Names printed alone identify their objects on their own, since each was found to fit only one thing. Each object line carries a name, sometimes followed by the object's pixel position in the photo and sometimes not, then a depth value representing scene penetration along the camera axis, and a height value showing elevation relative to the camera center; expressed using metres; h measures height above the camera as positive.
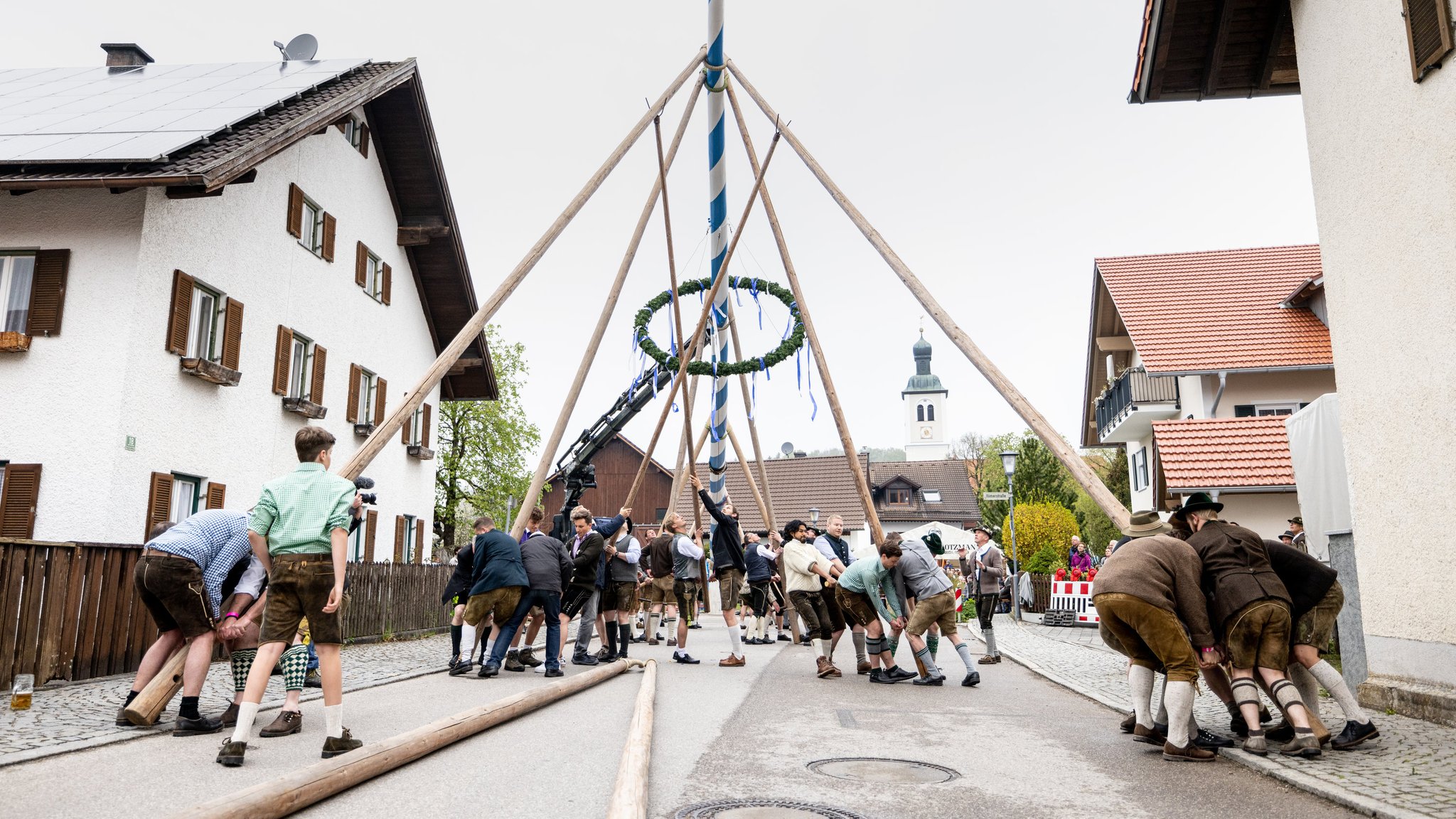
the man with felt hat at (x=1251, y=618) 6.54 -0.15
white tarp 10.45 +1.22
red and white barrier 22.64 -0.11
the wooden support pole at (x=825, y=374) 14.49 +3.19
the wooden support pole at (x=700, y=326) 16.80 +4.26
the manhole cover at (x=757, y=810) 4.85 -1.00
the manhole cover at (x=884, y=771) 5.85 -1.00
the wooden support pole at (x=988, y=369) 10.45 +2.48
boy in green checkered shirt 6.26 +0.21
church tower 113.88 +18.45
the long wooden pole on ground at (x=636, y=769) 4.39 -0.85
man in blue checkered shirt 7.00 -0.02
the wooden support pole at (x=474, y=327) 10.80 +3.04
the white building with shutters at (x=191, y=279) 13.56 +4.58
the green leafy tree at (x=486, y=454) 42.75 +5.48
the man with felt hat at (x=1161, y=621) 6.48 -0.17
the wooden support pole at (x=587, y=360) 12.60 +3.27
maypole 17.47 +6.85
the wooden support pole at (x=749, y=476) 20.52 +2.24
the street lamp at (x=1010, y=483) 25.75 +2.85
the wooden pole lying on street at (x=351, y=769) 4.21 -0.84
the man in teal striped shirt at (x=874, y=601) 10.80 -0.09
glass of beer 7.86 -0.77
